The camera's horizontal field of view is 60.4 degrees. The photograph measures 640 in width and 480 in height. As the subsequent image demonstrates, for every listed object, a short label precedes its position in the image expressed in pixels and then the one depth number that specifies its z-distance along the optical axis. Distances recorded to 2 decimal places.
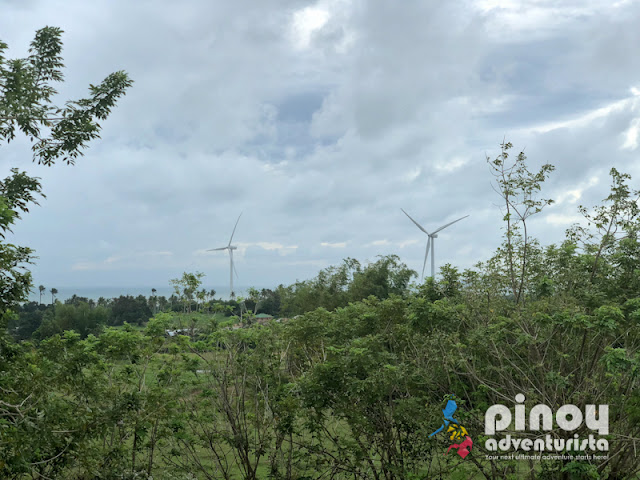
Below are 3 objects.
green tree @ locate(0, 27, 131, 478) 5.45
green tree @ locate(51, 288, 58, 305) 70.65
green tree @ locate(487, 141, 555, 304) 7.33
